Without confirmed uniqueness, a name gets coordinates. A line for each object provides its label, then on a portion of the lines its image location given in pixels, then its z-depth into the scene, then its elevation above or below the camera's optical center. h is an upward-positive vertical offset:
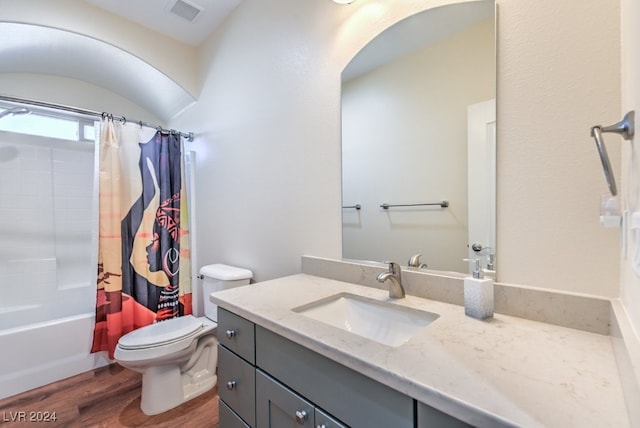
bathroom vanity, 0.50 -0.34
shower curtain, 2.07 -0.16
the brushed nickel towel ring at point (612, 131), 0.58 +0.16
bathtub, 1.82 -0.96
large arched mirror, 1.01 +0.29
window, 2.21 +0.75
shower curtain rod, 1.79 +0.72
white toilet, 1.55 -0.80
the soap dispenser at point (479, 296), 0.86 -0.26
